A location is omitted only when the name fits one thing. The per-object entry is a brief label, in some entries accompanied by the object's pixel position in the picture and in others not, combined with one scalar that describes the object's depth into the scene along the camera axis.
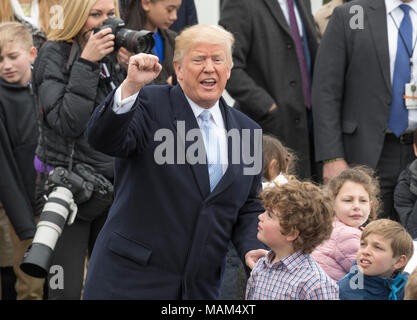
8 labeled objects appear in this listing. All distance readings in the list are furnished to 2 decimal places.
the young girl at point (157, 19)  11.39
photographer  10.09
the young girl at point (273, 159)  10.74
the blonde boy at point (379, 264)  9.06
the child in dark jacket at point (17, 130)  11.56
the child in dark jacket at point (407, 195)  11.31
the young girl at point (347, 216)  9.79
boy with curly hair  8.23
